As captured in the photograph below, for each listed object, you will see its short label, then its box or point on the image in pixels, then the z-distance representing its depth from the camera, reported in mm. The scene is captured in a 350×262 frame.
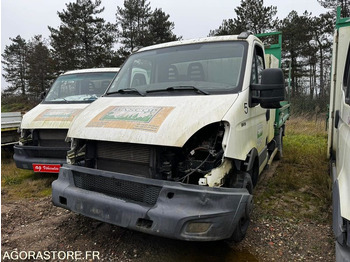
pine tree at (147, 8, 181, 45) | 25391
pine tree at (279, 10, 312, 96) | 23734
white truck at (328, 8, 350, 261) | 2016
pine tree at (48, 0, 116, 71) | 24828
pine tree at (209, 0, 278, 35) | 23230
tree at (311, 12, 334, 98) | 23039
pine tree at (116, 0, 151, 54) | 25656
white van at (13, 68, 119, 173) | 5133
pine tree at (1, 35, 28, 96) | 35875
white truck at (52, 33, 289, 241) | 2453
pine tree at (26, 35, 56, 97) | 29297
